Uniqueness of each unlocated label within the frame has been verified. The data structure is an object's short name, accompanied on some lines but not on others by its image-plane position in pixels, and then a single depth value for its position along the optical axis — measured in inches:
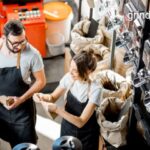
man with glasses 150.2
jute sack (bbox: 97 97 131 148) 166.9
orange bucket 232.8
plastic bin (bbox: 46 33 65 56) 237.0
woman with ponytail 142.9
